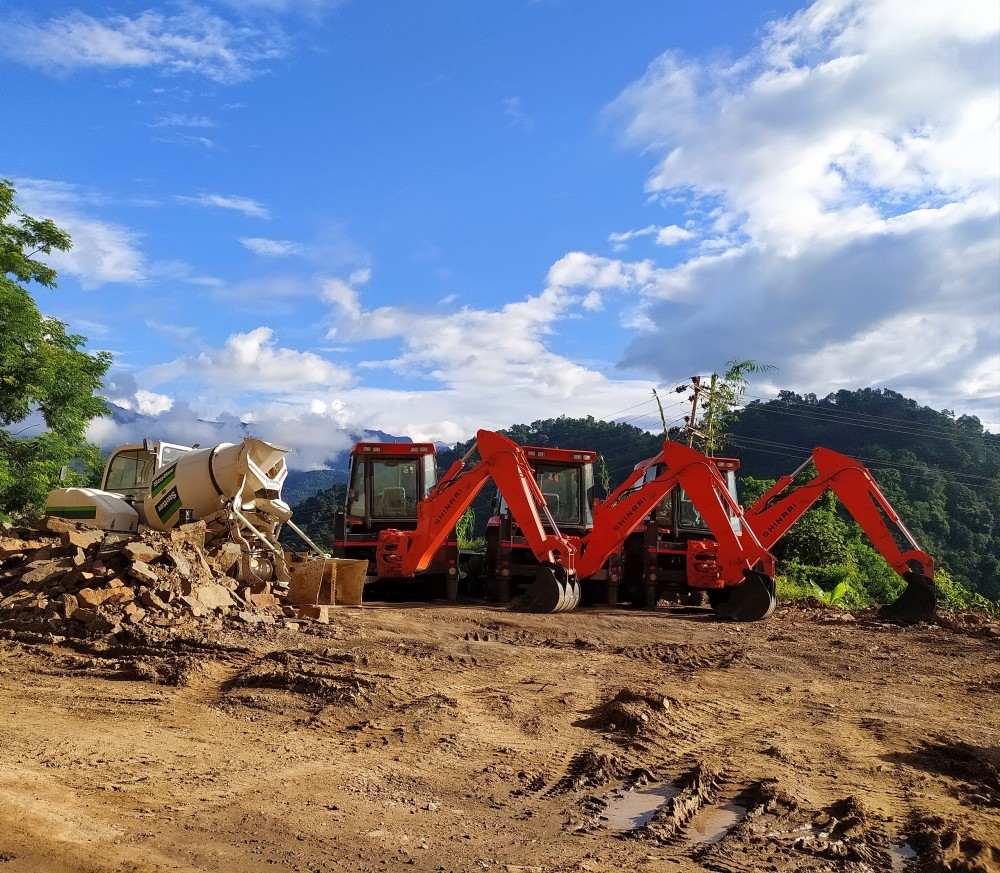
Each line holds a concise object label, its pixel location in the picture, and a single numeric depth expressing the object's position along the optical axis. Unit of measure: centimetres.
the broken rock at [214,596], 908
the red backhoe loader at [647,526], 1258
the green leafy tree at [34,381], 1936
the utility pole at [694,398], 2642
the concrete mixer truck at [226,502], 1120
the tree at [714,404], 2623
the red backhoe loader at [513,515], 1216
